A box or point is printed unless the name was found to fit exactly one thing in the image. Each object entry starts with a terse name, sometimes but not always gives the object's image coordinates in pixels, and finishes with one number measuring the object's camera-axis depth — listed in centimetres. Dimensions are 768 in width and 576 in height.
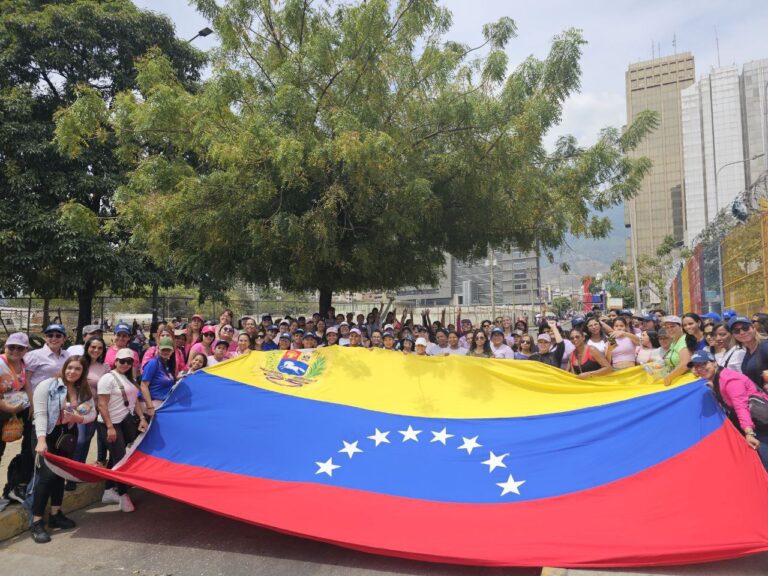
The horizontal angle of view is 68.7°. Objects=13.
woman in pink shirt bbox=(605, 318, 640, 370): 738
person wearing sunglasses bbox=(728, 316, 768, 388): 539
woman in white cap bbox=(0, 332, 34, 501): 548
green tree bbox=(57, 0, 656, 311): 912
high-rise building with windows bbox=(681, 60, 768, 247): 9056
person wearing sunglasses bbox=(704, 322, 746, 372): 577
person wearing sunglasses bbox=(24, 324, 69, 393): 598
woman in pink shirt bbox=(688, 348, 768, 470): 488
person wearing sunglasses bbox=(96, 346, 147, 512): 602
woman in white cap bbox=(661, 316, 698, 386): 608
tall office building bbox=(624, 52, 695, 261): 13212
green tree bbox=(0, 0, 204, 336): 1759
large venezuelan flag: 454
